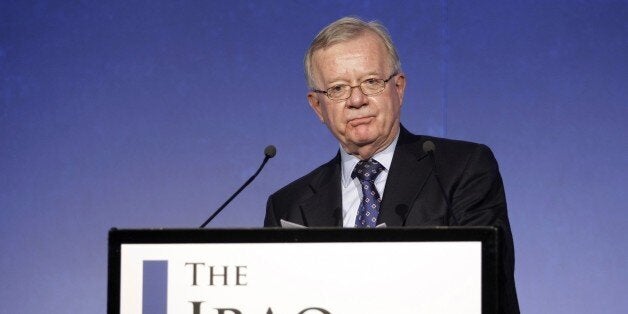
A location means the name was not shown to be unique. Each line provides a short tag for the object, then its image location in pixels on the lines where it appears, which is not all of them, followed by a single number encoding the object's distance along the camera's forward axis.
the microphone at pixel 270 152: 5.59
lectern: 5.19
